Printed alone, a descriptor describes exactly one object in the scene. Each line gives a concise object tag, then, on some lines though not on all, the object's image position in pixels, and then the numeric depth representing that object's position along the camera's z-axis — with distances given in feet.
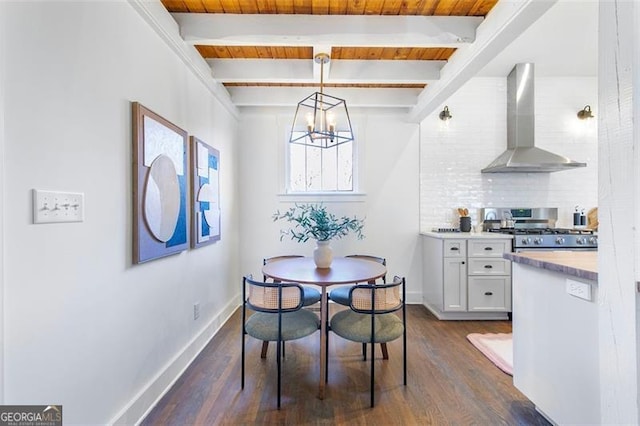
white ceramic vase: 7.67
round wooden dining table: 6.27
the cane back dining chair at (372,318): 6.04
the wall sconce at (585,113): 12.15
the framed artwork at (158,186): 5.31
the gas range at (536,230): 10.16
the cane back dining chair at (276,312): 6.00
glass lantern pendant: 6.99
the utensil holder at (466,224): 11.82
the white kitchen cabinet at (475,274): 10.32
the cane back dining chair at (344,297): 7.82
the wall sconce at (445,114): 12.18
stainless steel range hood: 11.36
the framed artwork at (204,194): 7.71
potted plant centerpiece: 7.65
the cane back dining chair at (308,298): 7.83
